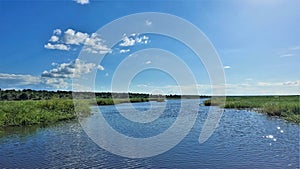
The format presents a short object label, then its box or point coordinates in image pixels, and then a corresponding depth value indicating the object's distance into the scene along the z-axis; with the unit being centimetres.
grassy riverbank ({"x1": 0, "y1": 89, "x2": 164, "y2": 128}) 1843
